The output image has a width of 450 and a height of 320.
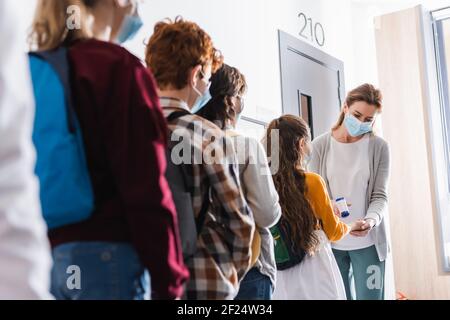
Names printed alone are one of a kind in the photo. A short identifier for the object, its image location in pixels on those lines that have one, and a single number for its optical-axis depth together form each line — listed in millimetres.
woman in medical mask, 2400
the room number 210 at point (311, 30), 3102
